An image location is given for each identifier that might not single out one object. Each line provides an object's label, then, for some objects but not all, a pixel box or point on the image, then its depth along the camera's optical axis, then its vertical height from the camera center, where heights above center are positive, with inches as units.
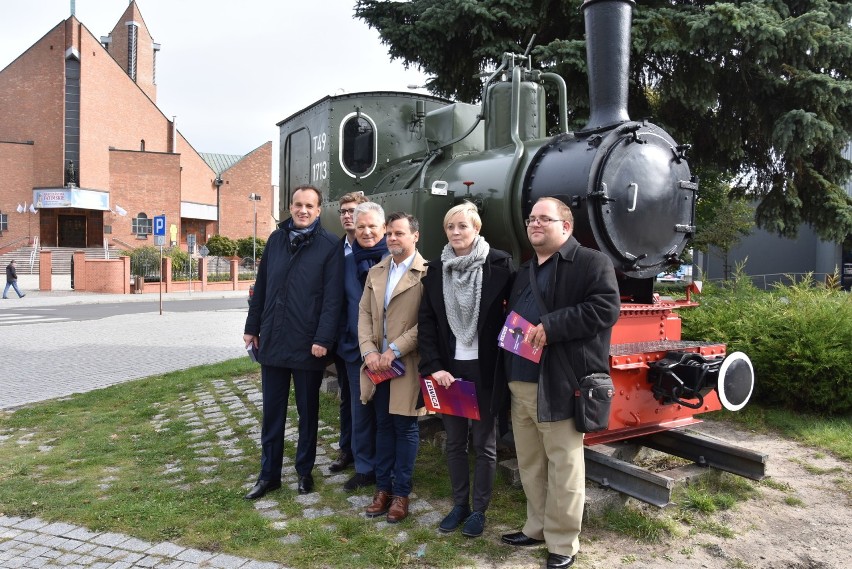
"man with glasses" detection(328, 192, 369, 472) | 177.0 -33.5
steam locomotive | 153.9 +17.8
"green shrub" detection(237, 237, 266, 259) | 1811.0 +39.3
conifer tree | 350.3 +114.4
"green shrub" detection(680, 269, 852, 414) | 221.0 -26.5
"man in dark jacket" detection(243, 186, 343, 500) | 160.6 -14.3
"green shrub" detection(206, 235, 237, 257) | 1790.1 +38.6
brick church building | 1540.4 +265.3
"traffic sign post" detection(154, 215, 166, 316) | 724.7 +35.5
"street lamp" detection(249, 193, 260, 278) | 2072.7 +206.5
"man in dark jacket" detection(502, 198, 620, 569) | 120.4 -16.3
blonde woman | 135.6 -14.7
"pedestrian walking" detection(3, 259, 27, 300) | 899.4 -25.7
